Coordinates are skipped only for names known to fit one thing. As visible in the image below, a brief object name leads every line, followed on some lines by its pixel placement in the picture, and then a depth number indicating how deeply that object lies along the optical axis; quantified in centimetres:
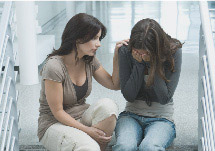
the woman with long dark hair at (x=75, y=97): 251
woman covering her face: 247
